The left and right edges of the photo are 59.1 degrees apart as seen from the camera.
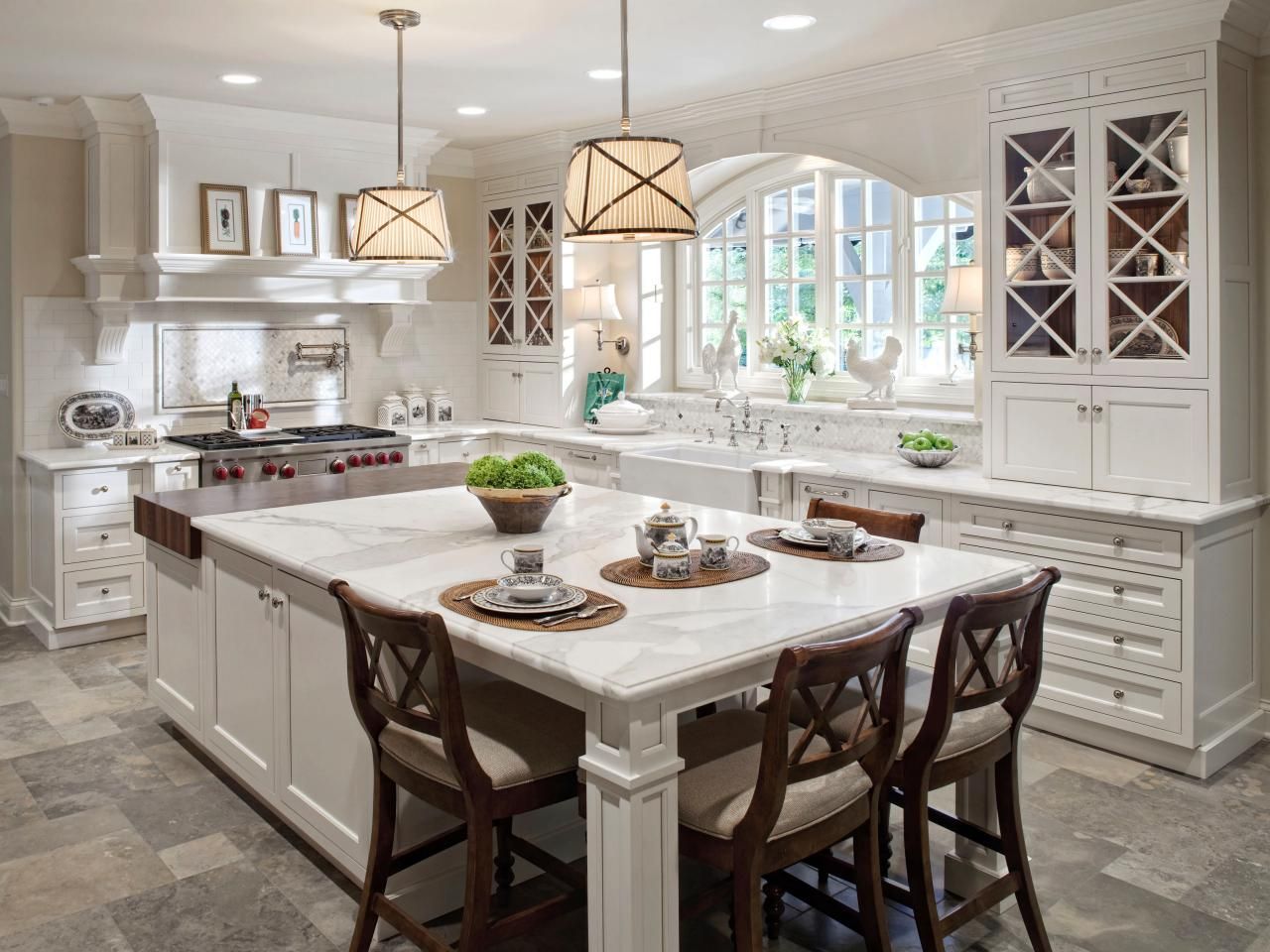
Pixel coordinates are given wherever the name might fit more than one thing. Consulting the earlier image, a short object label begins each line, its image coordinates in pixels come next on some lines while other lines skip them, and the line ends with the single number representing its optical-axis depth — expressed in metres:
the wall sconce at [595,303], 6.53
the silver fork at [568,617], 2.37
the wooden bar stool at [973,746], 2.36
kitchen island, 2.05
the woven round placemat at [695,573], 2.70
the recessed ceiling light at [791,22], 4.12
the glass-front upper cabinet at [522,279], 6.62
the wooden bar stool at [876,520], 3.30
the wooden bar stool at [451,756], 2.26
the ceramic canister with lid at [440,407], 7.00
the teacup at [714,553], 2.85
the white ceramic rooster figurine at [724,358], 6.17
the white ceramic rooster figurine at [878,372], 5.41
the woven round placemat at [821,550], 2.98
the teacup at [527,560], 2.70
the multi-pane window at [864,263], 5.61
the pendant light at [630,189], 2.59
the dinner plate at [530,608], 2.41
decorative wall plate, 5.73
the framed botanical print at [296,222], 5.89
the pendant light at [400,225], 3.49
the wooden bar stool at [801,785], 2.05
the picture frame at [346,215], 6.12
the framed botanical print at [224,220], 5.66
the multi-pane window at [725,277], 6.39
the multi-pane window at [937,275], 5.28
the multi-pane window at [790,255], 5.99
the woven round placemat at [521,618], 2.35
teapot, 2.87
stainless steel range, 5.56
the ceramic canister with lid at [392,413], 6.80
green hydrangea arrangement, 3.32
